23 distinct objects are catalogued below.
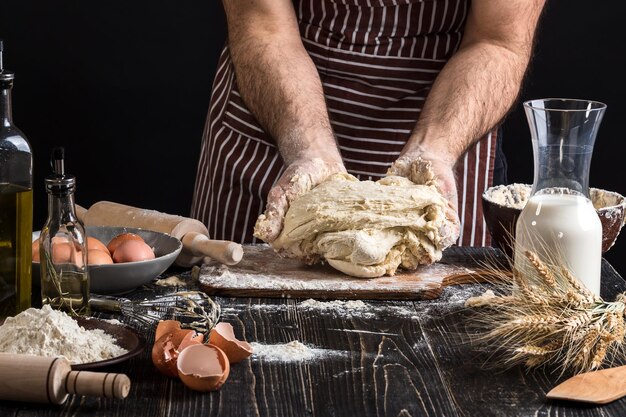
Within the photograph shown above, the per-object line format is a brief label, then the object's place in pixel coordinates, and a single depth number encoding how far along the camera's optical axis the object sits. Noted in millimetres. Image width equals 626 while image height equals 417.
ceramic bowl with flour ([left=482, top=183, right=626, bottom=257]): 1914
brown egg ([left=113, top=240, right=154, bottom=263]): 1841
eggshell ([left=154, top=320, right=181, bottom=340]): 1585
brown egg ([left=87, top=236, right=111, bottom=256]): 1843
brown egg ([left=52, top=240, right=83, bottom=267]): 1704
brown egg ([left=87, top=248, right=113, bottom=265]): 1804
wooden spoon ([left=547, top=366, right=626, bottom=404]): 1506
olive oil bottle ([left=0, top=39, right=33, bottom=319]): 1670
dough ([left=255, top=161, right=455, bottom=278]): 1891
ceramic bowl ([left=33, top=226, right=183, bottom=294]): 1790
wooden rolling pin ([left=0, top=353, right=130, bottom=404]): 1441
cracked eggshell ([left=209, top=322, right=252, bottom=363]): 1568
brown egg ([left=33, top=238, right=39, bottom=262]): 1832
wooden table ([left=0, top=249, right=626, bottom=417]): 1484
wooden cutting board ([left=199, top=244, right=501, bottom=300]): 1831
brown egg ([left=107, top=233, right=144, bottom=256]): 1869
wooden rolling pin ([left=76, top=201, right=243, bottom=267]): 1910
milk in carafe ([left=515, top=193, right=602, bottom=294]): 1739
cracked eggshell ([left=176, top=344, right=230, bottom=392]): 1507
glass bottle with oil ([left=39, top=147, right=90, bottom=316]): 1700
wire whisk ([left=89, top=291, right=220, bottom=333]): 1726
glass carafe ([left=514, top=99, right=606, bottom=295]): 1709
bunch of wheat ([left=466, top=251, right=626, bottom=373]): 1561
